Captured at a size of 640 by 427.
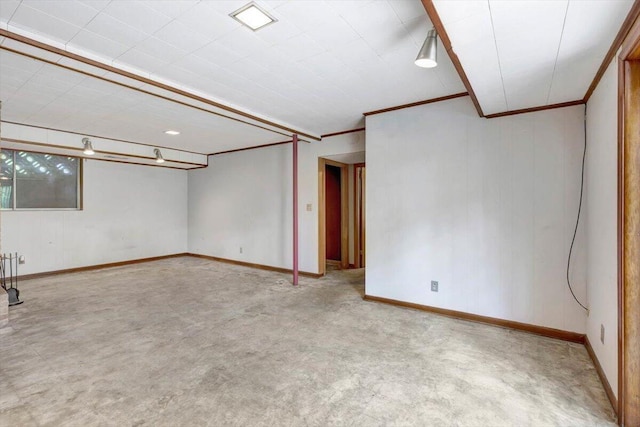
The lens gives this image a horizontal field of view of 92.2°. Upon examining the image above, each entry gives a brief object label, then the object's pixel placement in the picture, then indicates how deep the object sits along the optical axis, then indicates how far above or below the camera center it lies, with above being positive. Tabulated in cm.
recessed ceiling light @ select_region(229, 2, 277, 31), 197 +130
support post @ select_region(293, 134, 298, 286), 512 +17
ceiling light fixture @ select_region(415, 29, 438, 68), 197 +105
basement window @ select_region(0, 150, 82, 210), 540 +60
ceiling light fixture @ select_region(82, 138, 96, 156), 493 +108
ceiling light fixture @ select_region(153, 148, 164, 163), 611 +117
